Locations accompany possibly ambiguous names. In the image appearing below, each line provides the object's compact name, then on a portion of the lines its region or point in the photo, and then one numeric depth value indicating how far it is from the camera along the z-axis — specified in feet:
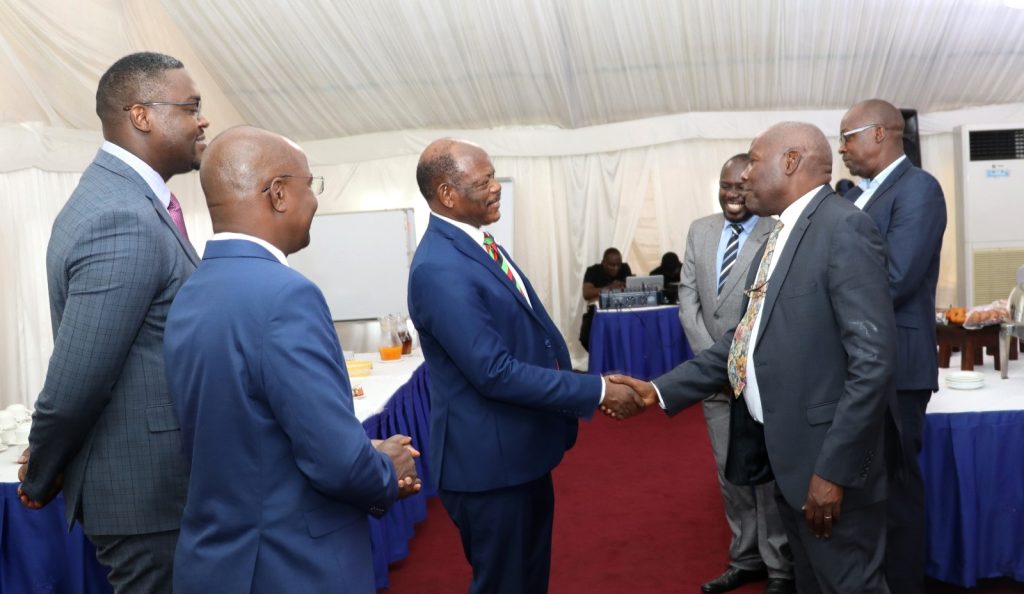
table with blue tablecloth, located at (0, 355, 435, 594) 8.78
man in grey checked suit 6.00
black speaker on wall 31.37
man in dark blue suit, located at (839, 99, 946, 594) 9.46
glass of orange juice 16.74
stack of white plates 11.35
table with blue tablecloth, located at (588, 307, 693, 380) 25.58
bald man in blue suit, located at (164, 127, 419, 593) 4.98
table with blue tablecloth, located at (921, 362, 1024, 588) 10.63
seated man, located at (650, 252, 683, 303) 30.04
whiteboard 31.91
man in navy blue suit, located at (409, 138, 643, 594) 7.67
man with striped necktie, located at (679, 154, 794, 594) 11.51
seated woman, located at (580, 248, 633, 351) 31.63
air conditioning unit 32.73
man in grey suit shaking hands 7.00
